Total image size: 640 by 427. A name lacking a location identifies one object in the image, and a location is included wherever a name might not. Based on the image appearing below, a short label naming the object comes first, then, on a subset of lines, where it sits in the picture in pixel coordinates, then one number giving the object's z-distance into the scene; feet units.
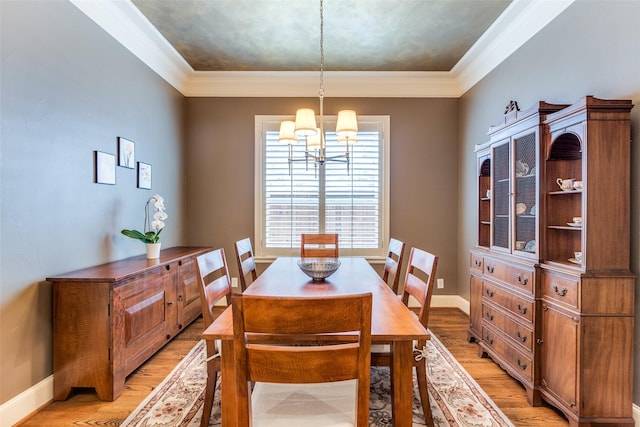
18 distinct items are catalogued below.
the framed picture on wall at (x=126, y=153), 9.32
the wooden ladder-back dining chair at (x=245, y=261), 8.24
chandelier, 7.27
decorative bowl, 6.88
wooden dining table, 4.14
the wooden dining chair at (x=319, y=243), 10.75
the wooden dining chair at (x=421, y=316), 5.37
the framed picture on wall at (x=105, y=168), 8.31
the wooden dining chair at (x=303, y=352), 3.16
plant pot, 9.45
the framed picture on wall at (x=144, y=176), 10.36
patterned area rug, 6.28
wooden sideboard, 6.77
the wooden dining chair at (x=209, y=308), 5.50
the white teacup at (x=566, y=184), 6.67
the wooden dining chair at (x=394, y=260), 7.97
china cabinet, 5.80
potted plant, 9.14
